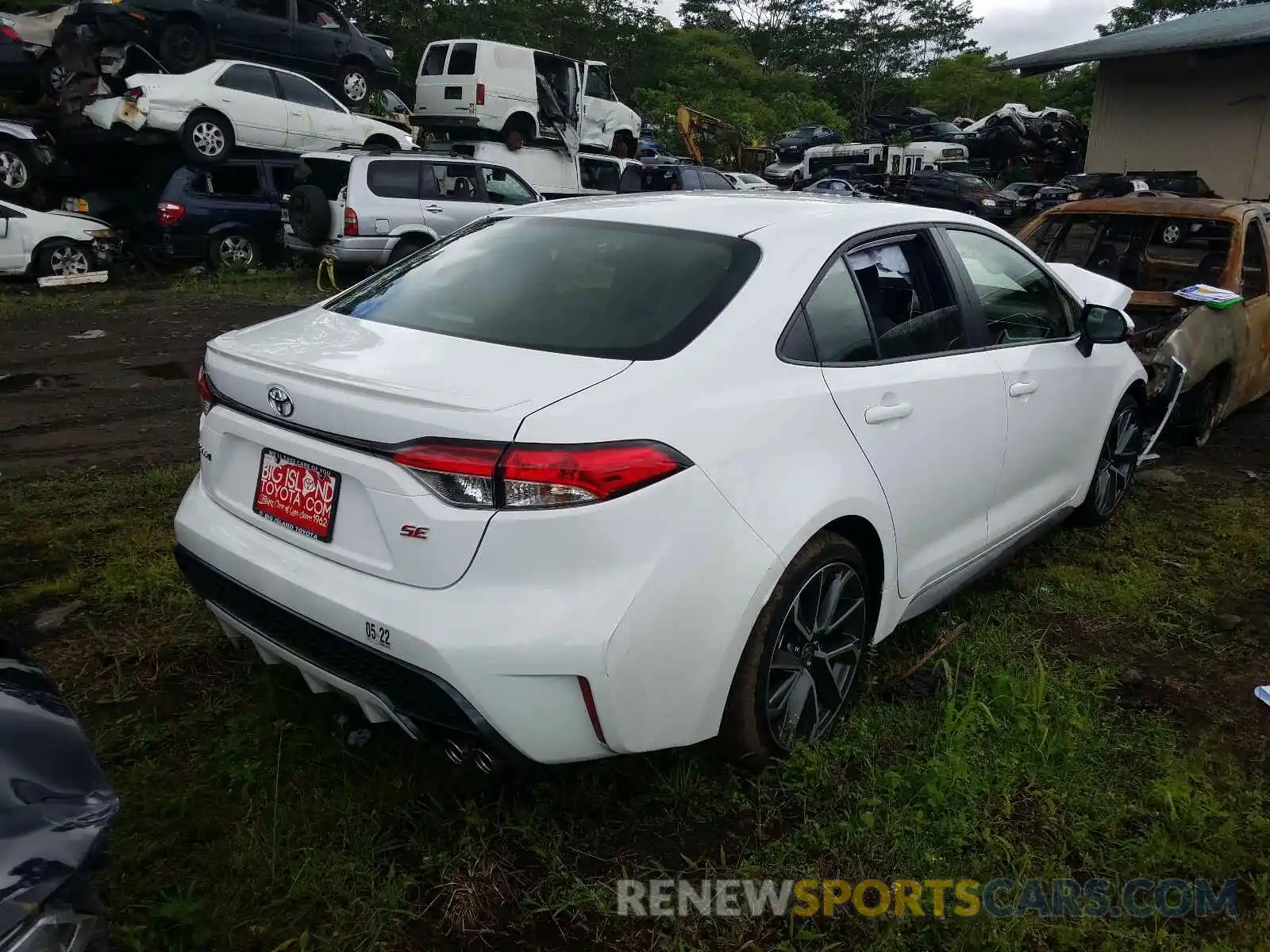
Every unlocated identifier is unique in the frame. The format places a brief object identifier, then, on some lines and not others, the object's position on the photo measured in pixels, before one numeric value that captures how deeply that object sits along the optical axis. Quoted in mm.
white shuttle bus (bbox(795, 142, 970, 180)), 29156
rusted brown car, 5379
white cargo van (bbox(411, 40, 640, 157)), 16594
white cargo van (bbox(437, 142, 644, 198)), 16297
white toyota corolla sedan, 2078
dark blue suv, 12070
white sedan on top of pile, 12344
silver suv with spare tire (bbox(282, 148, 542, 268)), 11539
